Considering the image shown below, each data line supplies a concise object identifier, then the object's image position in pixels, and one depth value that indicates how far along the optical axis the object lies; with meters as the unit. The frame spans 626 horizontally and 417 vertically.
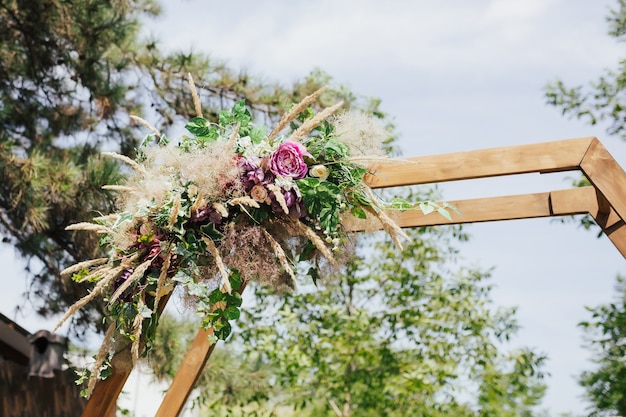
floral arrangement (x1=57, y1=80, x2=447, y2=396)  2.15
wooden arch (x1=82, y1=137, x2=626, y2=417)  2.21
